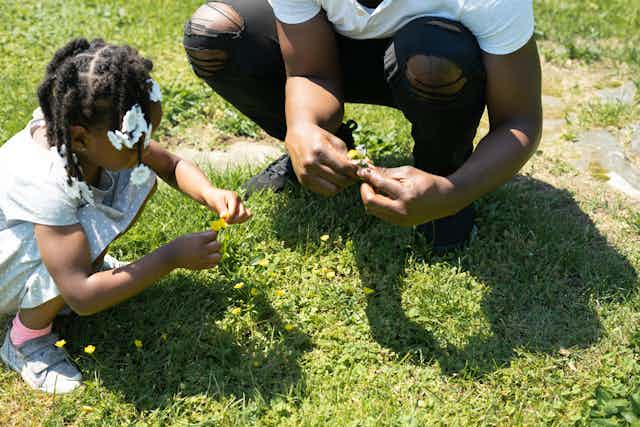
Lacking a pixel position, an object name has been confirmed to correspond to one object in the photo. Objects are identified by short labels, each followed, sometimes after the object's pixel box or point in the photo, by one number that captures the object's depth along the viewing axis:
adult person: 2.19
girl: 2.04
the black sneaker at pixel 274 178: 3.04
